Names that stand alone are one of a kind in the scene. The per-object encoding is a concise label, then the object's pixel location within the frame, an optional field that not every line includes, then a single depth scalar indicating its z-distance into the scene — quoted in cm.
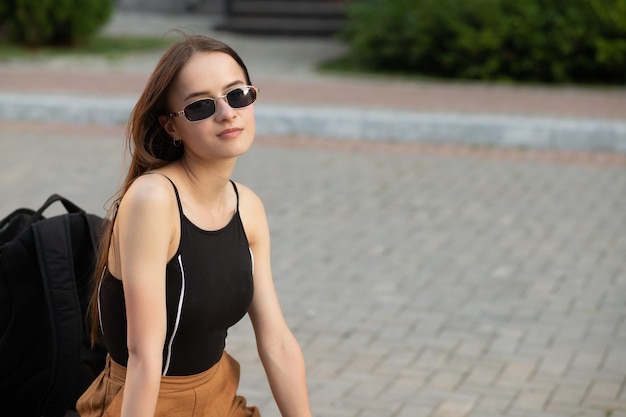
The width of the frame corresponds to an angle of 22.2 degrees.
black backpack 417
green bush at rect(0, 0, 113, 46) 2166
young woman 337
